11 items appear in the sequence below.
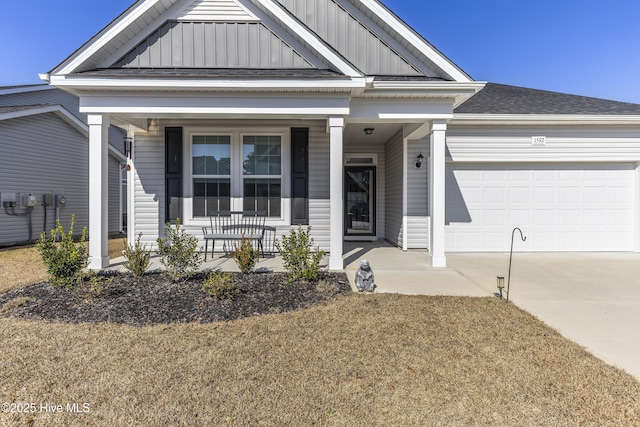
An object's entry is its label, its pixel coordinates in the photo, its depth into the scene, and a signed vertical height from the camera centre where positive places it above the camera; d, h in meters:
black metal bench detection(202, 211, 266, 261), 7.10 -0.27
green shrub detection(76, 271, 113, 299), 4.13 -0.97
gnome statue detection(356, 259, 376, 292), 4.48 -0.92
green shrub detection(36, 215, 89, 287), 4.50 -0.66
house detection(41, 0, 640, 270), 5.50 +1.63
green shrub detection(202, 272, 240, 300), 4.06 -0.94
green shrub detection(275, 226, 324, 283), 4.77 -0.71
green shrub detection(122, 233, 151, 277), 4.97 -0.76
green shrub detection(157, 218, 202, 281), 4.76 -0.66
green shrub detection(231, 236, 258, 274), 5.07 -0.71
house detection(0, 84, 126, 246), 9.33 +1.35
